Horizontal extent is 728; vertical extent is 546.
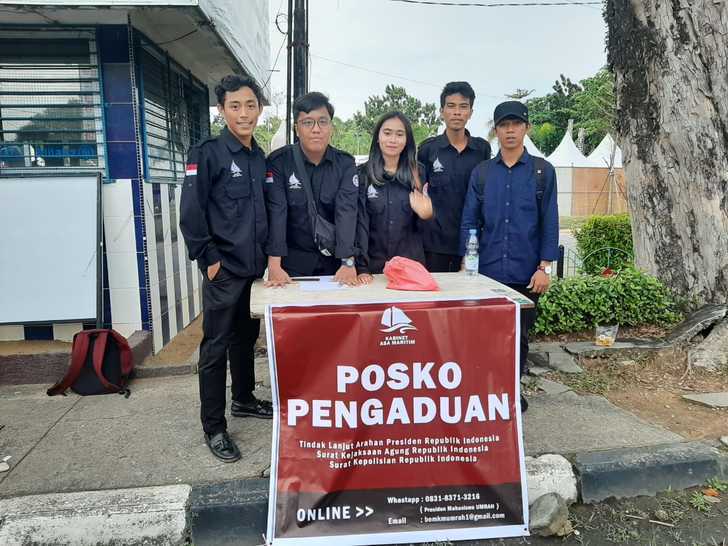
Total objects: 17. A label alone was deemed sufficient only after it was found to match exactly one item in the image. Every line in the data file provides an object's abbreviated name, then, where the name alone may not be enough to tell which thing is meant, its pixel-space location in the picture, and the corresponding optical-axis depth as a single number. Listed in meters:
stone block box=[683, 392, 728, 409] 3.80
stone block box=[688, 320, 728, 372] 4.39
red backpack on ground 4.09
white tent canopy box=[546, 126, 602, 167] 25.22
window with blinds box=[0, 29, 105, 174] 4.42
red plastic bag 2.90
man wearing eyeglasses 3.17
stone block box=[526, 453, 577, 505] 2.93
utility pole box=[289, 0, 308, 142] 8.39
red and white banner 2.57
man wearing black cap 3.45
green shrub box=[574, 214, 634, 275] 7.74
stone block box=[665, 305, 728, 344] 4.59
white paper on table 2.99
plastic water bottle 3.38
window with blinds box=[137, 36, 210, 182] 4.82
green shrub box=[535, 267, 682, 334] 5.00
